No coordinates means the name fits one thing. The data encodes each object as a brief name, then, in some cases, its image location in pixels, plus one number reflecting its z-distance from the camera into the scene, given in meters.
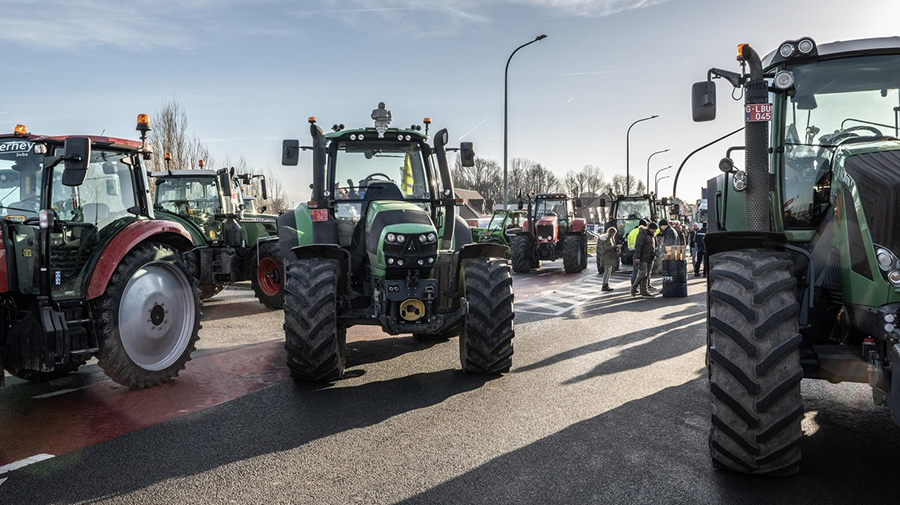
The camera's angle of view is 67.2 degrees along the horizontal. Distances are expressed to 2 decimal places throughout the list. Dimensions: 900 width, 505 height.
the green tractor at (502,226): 22.48
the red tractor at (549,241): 20.70
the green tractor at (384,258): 6.43
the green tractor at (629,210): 22.46
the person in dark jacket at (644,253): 14.20
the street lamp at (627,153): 39.50
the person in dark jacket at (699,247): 19.66
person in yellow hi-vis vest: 17.53
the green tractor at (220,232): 12.26
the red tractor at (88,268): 5.66
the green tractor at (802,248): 3.79
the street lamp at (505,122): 24.36
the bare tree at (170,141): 27.20
